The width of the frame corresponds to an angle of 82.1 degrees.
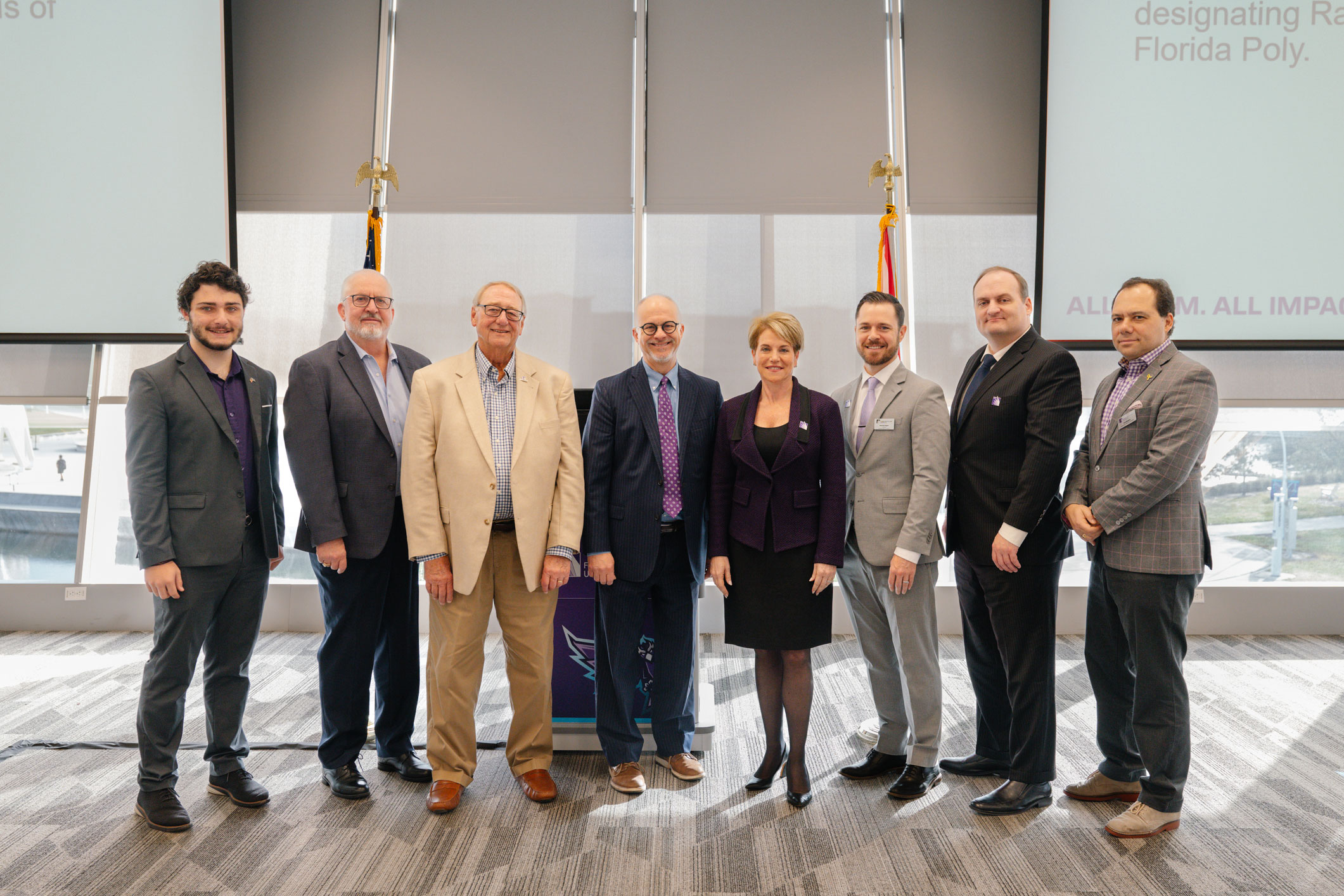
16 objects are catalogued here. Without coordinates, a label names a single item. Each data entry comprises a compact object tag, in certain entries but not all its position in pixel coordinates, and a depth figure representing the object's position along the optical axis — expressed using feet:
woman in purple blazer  8.31
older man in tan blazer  8.30
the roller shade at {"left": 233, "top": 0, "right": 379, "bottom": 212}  14.97
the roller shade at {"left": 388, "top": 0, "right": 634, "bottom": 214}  14.96
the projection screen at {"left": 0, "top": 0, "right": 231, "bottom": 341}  13.91
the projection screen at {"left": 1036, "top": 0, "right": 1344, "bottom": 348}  13.73
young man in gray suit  7.94
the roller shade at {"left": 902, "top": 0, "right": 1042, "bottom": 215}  14.90
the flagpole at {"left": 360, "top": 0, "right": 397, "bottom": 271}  14.93
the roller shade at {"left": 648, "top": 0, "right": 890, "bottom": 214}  14.94
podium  9.96
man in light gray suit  8.45
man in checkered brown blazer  7.62
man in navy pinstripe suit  8.70
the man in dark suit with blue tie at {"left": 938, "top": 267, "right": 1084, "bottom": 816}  8.11
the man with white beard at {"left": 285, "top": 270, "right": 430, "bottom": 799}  8.45
